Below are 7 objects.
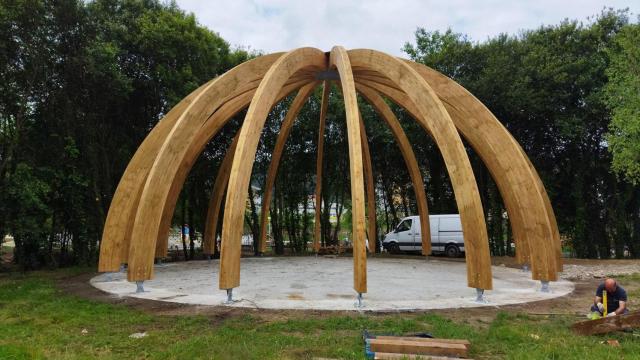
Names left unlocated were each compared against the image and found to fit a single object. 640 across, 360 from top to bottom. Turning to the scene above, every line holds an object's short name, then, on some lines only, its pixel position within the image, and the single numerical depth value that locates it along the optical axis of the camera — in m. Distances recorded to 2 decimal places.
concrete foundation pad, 9.82
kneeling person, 7.60
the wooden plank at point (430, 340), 6.21
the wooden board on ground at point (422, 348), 5.91
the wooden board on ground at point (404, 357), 5.72
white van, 24.02
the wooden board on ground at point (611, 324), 6.80
